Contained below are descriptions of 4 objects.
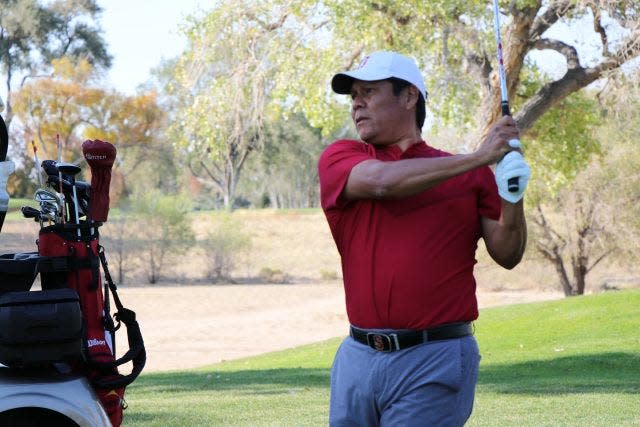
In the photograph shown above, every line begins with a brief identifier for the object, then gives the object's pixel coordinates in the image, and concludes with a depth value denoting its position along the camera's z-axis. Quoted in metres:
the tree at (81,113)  51.00
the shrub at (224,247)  41.88
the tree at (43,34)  53.34
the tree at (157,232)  40.38
